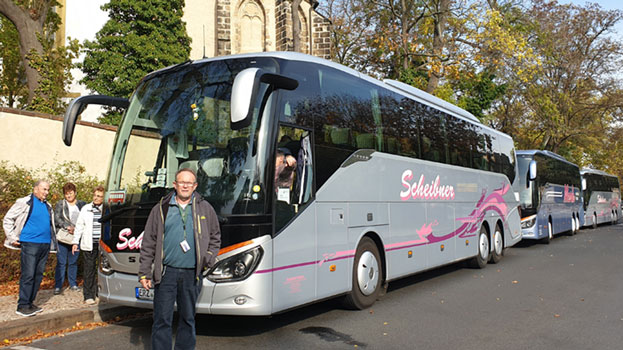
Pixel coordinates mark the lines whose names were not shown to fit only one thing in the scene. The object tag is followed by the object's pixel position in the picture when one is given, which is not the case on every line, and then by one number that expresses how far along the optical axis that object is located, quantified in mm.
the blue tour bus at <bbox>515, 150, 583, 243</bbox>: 19781
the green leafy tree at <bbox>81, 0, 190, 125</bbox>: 22875
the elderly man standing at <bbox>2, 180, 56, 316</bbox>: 7355
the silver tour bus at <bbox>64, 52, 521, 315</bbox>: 6176
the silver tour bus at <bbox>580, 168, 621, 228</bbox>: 31047
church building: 30672
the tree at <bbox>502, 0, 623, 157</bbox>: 37812
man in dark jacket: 4906
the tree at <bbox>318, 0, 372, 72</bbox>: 36656
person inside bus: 6592
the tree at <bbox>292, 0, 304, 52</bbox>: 22297
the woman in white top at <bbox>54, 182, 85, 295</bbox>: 9000
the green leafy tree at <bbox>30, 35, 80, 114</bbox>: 18453
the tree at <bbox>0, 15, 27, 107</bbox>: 32656
